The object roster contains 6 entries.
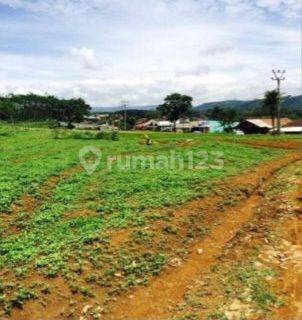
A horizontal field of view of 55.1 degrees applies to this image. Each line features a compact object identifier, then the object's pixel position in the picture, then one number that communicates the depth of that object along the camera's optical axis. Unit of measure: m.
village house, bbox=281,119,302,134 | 55.22
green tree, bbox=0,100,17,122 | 70.51
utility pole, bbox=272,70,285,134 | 38.41
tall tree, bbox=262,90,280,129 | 51.82
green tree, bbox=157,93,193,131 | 64.89
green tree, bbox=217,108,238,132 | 68.40
